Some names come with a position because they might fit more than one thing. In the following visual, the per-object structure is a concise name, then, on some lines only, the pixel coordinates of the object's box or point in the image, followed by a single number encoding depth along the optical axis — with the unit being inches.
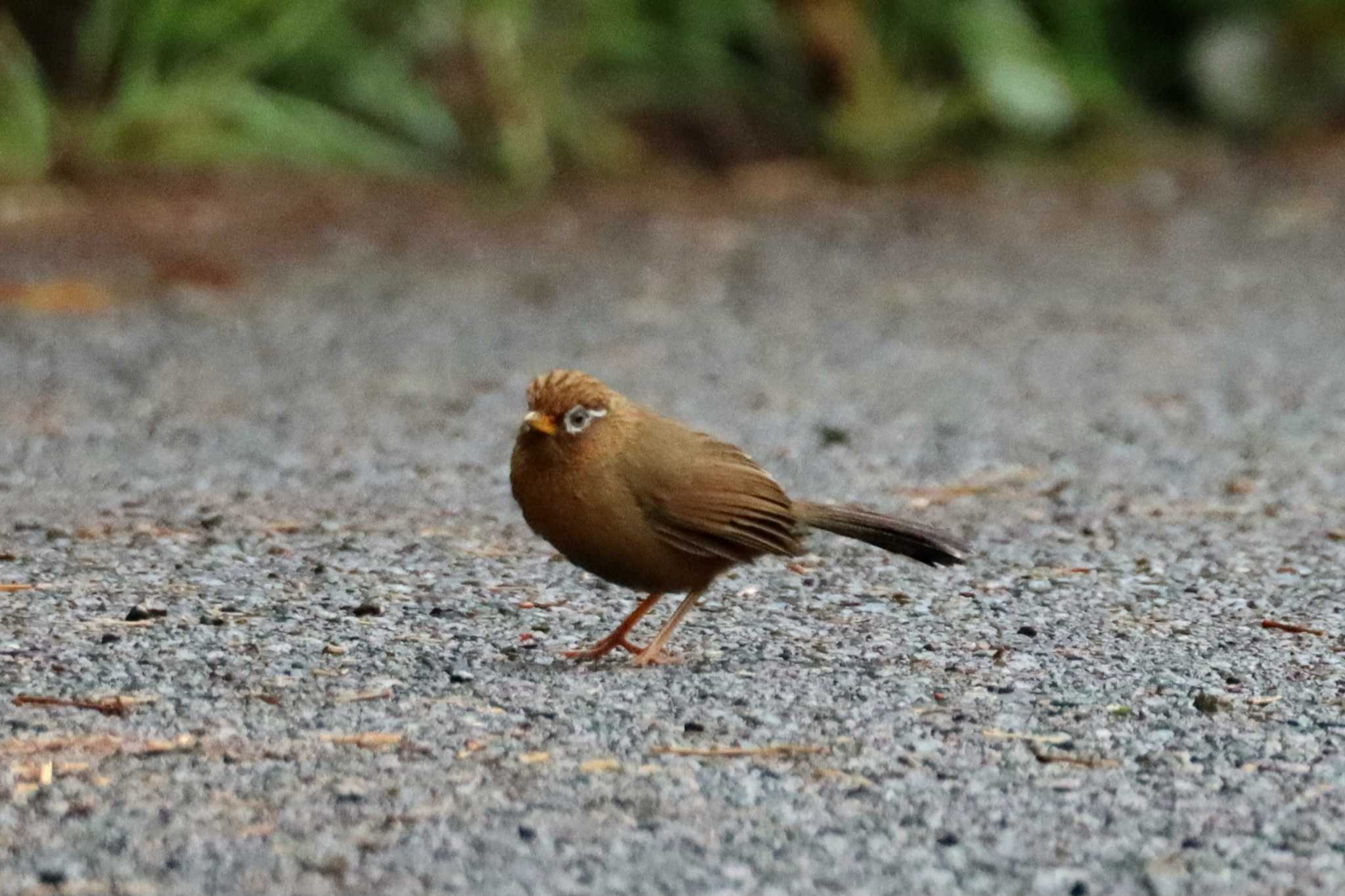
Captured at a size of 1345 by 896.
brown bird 334.3
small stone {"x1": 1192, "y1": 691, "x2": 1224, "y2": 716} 316.8
